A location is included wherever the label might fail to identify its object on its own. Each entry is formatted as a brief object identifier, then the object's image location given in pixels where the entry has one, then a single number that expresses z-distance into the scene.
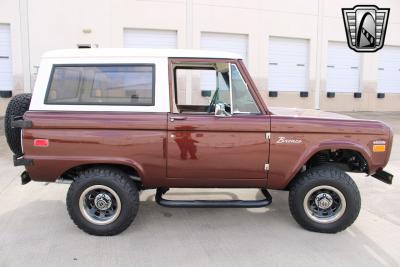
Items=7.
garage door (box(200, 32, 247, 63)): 15.77
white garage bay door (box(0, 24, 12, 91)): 13.99
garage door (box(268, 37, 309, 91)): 16.91
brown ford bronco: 3.97
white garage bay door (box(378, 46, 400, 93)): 18.69
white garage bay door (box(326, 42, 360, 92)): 17.91
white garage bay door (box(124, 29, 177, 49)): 14.95
